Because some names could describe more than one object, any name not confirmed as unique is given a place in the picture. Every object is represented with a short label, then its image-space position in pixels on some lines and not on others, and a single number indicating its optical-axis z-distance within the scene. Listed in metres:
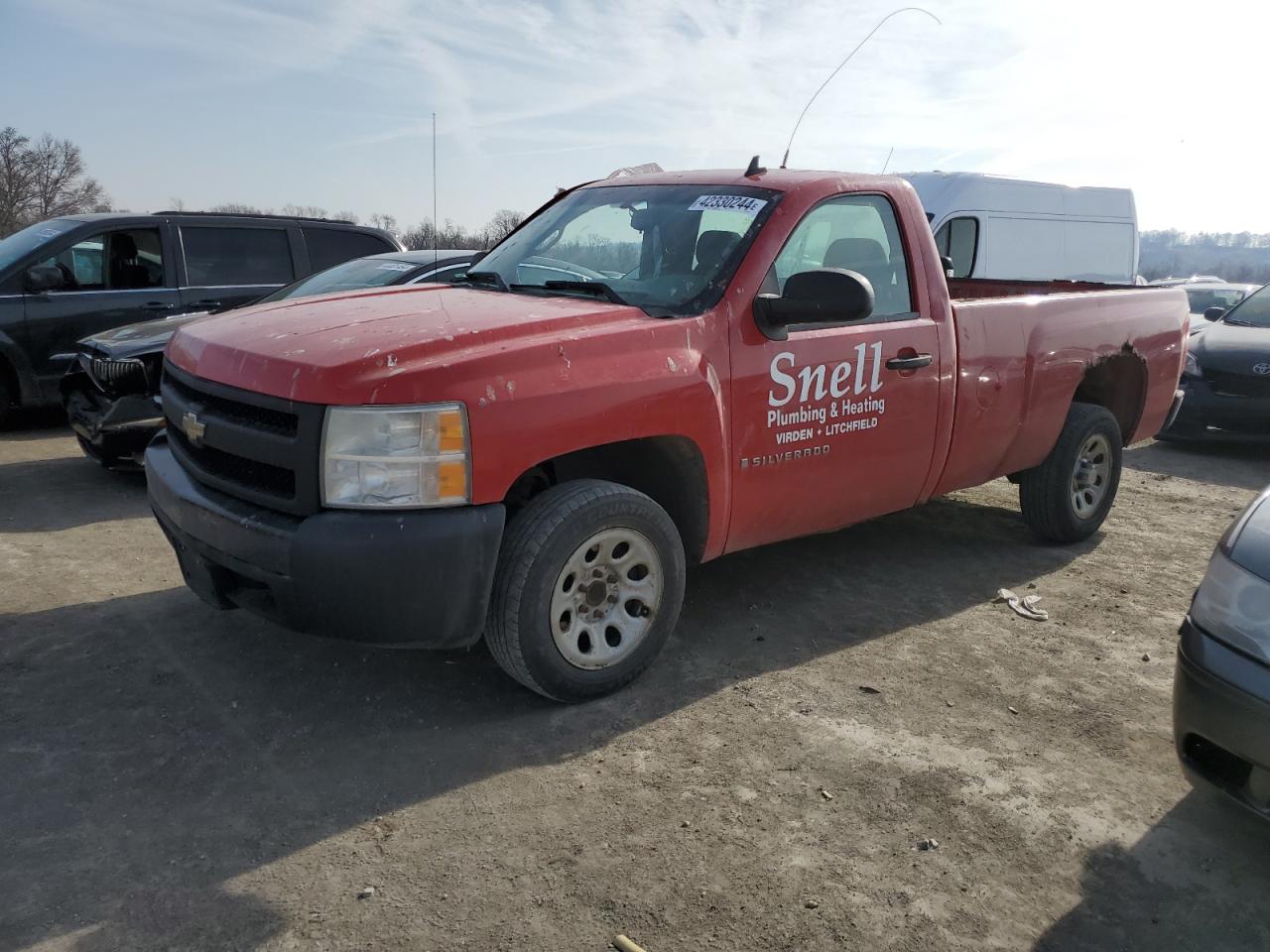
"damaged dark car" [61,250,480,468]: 5.93
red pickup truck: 2.92
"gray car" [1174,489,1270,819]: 2.46
